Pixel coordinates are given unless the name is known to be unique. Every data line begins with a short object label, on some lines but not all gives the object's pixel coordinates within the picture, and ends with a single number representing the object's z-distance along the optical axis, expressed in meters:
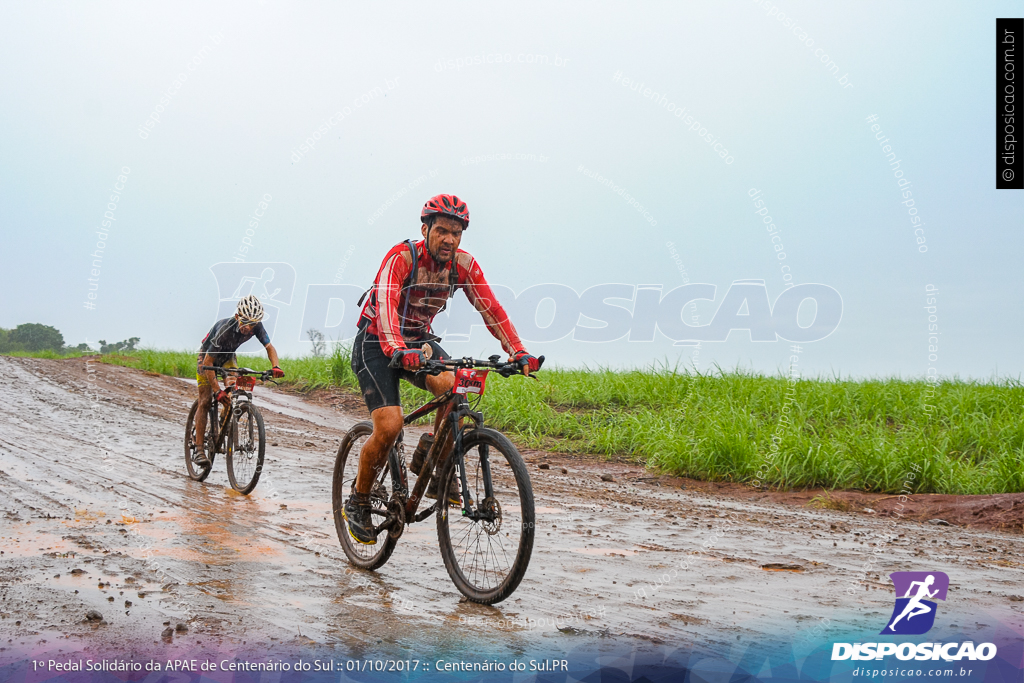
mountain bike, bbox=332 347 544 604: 4.33
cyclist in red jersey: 4.94
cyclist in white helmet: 8.94
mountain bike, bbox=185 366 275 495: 8.32
